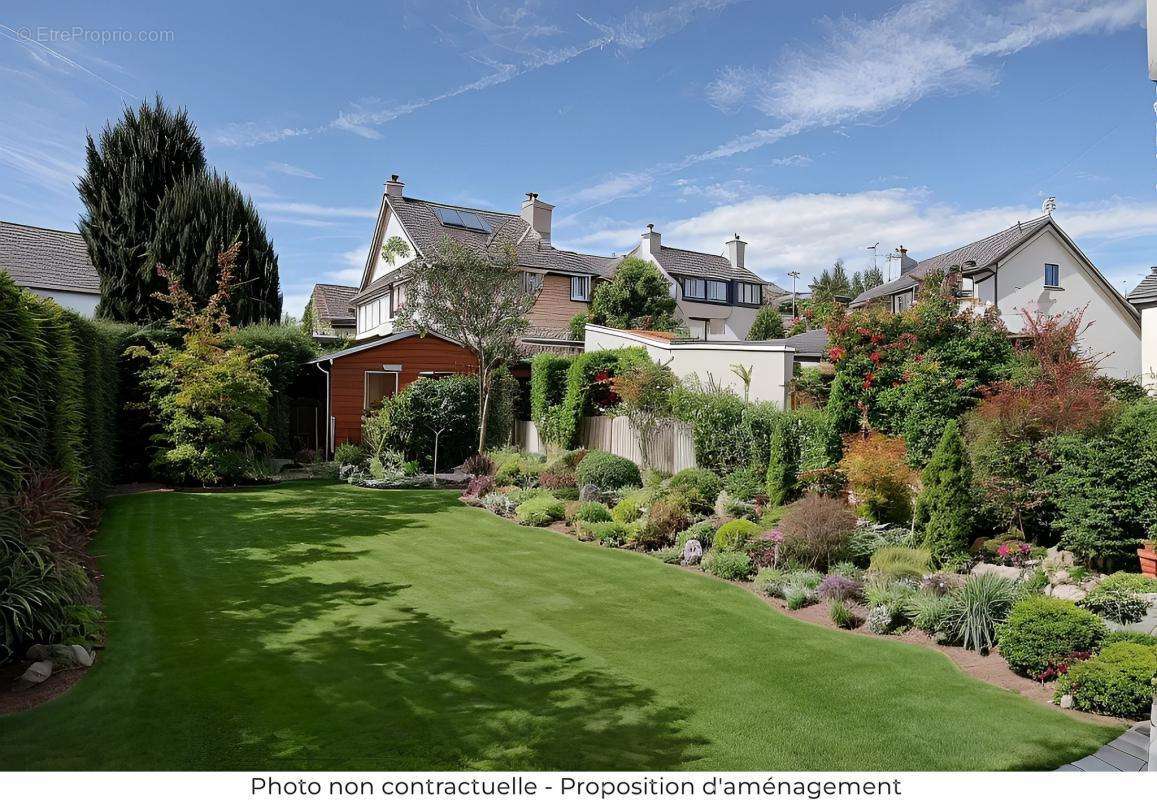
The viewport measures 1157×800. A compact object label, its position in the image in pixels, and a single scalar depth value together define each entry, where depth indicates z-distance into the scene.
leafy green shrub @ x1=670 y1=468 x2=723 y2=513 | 11.87
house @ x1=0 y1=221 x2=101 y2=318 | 23.95
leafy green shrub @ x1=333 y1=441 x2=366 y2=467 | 18.06
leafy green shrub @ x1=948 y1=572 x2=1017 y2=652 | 6.30
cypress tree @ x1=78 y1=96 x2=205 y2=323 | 23.48
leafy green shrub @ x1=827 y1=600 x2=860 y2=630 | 6.98
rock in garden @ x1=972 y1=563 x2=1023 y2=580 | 7.90
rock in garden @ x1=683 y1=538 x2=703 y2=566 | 9.51
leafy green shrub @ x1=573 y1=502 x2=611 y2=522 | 11.79
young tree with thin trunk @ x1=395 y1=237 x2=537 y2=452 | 18.00
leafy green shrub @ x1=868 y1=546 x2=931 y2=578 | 7.92
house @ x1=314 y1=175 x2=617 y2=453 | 20.59
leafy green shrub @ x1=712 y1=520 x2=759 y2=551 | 9.46
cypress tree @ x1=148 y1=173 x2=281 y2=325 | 23.75
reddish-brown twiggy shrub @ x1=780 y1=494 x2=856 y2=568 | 8.80
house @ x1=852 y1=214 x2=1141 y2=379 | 26.47
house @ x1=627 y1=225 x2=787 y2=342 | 41.31
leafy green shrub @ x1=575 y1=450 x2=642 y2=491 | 14.10
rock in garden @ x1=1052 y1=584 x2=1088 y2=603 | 7.20
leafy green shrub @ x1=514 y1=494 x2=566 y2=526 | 12.34
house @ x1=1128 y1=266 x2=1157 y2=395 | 15.23
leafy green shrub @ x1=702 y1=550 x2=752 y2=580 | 8.77
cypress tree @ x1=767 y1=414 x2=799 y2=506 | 11.36
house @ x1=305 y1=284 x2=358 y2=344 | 42.69
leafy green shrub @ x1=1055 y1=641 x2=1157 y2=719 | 4.65
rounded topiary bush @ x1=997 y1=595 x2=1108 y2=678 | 5.41
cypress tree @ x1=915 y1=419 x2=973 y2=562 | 8.30
